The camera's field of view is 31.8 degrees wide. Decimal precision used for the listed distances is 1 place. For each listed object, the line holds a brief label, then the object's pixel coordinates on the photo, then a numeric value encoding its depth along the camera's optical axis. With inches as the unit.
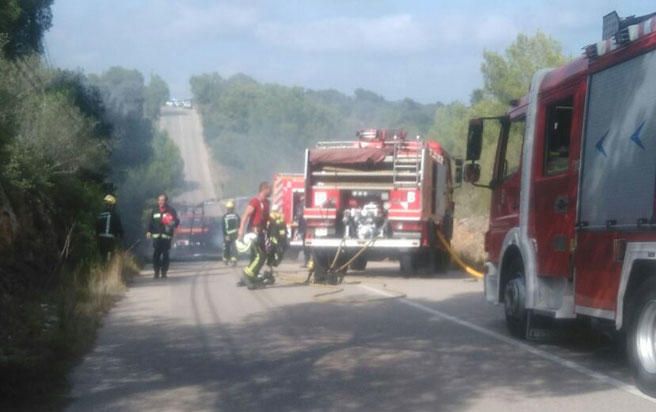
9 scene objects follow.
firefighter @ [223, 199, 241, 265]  1095.6
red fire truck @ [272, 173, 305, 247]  1180.5
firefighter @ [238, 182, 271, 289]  768.9
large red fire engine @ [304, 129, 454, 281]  890.1
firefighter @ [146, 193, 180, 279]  848.3
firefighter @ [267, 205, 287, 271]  794.2
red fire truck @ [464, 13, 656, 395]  371.2
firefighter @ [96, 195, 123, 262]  825.5
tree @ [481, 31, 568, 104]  1412.4
